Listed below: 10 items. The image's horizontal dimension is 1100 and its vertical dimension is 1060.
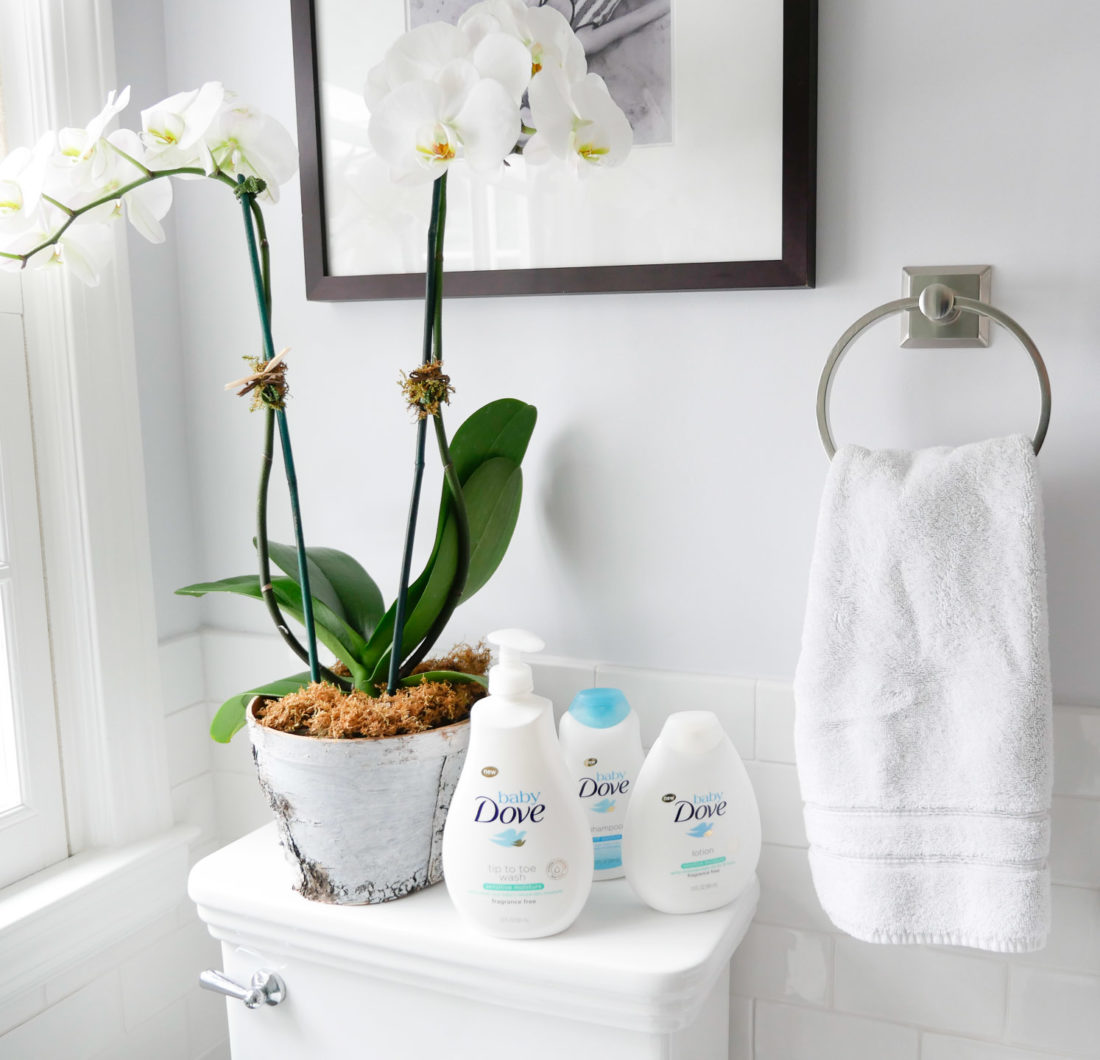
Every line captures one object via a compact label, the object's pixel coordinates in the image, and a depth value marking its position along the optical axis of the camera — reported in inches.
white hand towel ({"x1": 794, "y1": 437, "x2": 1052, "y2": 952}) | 30.3
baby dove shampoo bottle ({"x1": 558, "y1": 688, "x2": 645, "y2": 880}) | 35.8
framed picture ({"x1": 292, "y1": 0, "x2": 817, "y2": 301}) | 35.6
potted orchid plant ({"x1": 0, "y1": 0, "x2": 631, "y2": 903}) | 31.0
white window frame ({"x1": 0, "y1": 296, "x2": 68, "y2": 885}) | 41.6
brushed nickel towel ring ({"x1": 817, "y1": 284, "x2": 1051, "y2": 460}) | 32.2
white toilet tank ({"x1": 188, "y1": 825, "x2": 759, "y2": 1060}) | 31.6
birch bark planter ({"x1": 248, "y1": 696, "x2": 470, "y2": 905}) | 33.8
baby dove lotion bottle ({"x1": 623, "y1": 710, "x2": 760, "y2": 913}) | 32.9
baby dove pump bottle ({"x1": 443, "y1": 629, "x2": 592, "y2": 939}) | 31.4
